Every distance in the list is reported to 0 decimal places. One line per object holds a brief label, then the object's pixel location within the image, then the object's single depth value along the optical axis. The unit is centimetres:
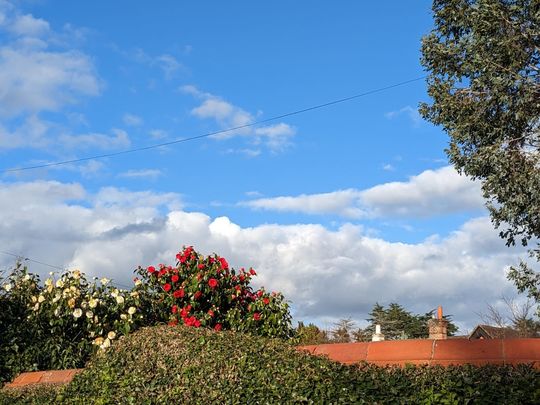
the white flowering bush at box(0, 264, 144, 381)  891
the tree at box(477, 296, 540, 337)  2041
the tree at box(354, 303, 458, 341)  2864
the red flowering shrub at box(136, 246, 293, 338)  899
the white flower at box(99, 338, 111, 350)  810
